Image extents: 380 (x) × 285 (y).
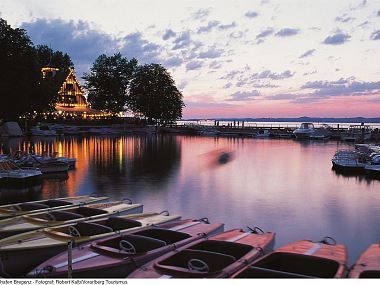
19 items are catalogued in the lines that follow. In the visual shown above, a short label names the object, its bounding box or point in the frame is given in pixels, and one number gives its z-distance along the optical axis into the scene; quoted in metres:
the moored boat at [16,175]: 21.22
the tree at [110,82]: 92.75
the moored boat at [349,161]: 30.30
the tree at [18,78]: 57.41
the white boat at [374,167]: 28.41
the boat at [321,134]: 77.31
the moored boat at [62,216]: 10.42
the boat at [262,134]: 82.06
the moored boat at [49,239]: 8.70
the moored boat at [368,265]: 7.33
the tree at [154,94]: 93.19
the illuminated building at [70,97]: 87.06
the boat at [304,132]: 78.76
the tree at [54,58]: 109.00
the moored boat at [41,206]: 11.85
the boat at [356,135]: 68.97
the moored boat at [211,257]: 7.28
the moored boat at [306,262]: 7.77
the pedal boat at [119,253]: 7.69
